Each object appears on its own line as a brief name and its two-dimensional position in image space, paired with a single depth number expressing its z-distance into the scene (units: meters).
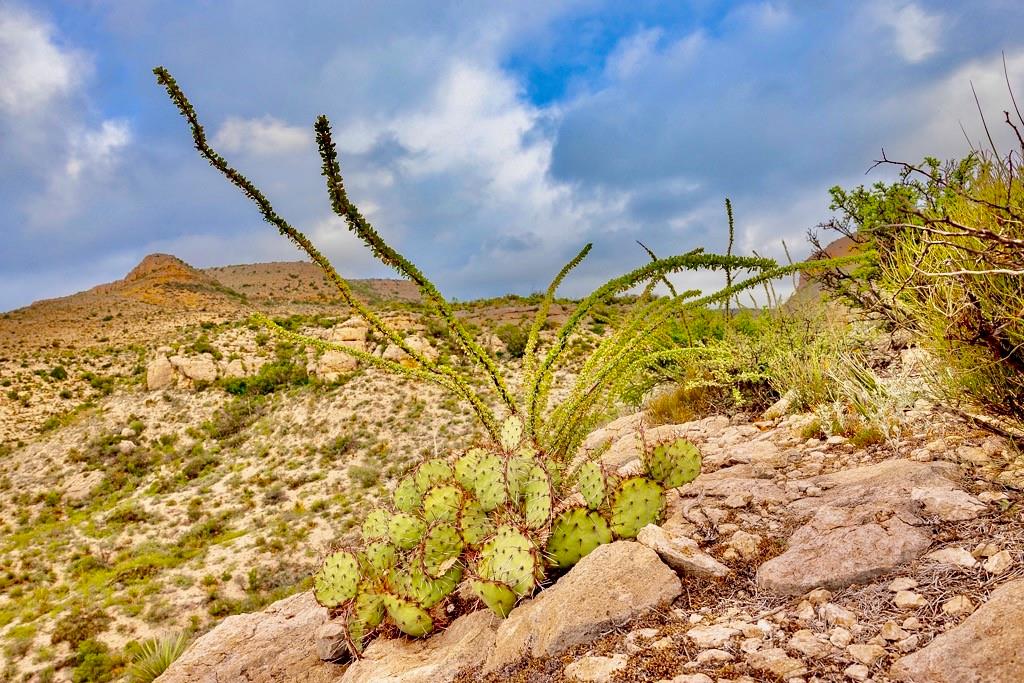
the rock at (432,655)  2.94
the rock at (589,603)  2.62
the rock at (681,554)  2.75
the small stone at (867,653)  1.92
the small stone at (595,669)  2.26
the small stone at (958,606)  2.03
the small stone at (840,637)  2.03
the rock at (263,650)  4.22
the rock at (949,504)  2.57
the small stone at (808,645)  2.01
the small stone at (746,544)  2.83
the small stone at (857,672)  1.85
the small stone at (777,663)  1.93
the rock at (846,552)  2.41
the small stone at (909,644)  1.93
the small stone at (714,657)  2.10
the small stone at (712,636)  2.22
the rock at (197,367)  23.12
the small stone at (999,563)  2.15
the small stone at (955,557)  2.26
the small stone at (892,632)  2.00
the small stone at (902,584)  2.24
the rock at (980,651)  1.74
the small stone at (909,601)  2.14
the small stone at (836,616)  2.14
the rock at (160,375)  23.27
